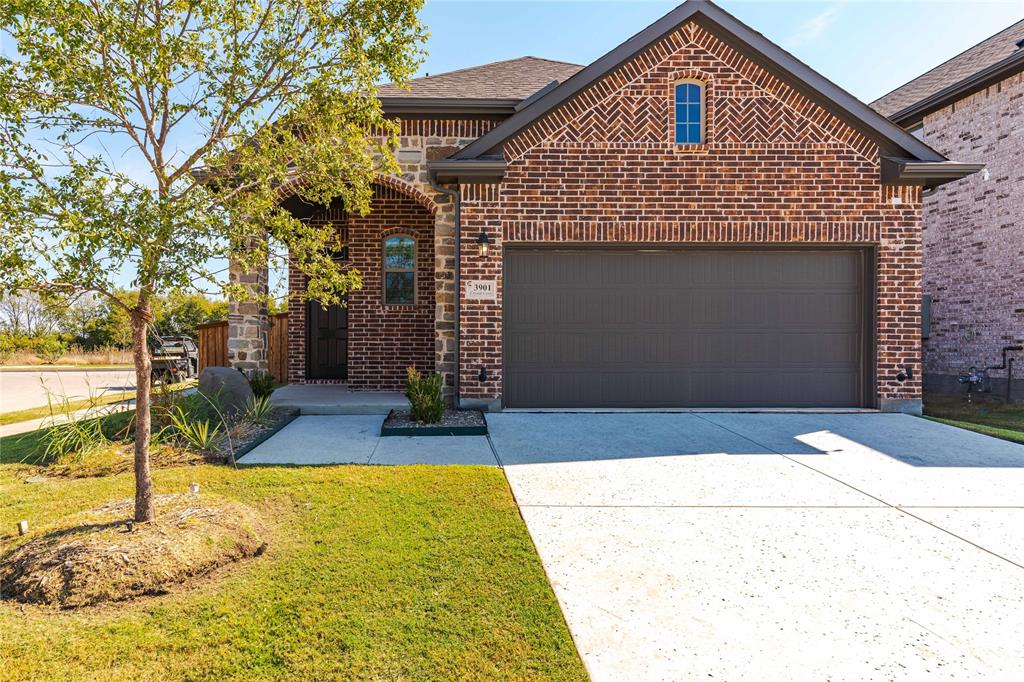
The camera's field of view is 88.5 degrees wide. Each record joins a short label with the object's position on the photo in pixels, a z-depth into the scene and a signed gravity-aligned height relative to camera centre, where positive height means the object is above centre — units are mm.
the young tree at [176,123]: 2982 +1374
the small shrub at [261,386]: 8102 -868
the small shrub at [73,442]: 5504 -1238
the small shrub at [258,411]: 7031 -1117
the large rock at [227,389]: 7086 -818
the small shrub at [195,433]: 5863 -1186
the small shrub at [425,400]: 7148 -941
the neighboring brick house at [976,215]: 10352 +2545
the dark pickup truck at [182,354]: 11503 -628
